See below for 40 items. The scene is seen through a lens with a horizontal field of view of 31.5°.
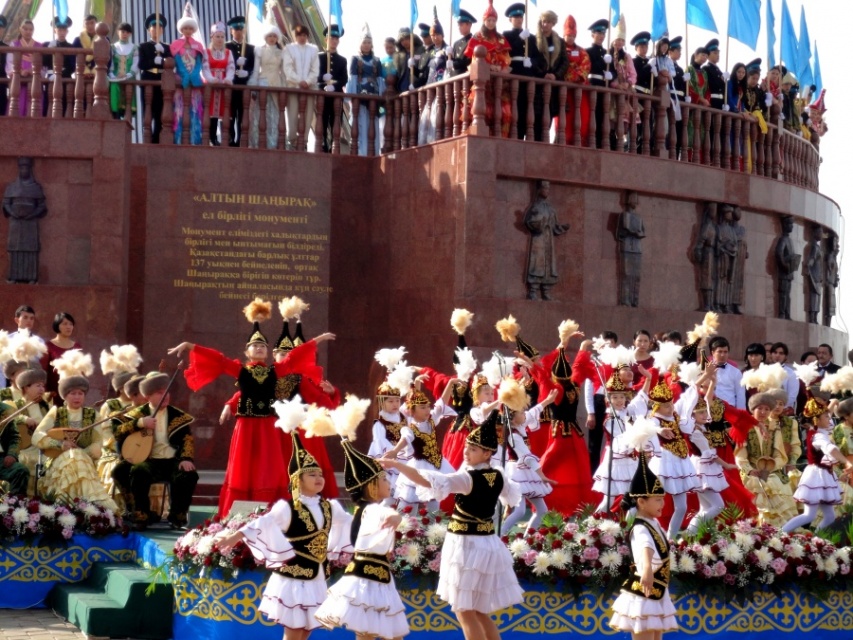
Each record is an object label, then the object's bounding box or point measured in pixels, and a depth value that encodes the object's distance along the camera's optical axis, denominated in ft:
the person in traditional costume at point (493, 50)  60.59
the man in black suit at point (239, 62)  63.05
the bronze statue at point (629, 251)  63.05
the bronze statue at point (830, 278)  75.51
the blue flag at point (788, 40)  79.77
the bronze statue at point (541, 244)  60.95
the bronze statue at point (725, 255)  66.08
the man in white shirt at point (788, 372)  56.44
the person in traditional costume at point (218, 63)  62.80
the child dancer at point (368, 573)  29.45
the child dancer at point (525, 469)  42.56
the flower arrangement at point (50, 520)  40.70
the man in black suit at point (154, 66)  62.59
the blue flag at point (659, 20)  75.25
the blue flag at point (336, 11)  68.18
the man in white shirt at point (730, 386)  53.52
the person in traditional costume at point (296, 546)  29.99
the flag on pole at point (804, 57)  82.02
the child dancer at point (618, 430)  45.03
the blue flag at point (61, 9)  66.34
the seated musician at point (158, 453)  44.50
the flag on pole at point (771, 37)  77.92
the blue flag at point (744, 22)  72.38
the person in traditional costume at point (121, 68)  62.28
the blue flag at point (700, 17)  71.31
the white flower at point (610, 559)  35.56
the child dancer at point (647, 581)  30.53
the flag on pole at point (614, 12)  73.61
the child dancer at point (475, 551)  31.17
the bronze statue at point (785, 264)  69.36
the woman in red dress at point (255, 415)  44.16
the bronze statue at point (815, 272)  72.59
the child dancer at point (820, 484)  43.34
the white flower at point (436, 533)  35.55
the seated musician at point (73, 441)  42.93
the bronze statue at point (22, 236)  59.26
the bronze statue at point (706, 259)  65.62
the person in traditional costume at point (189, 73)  62.49
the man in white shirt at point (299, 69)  63.05
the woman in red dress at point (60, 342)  52.11
